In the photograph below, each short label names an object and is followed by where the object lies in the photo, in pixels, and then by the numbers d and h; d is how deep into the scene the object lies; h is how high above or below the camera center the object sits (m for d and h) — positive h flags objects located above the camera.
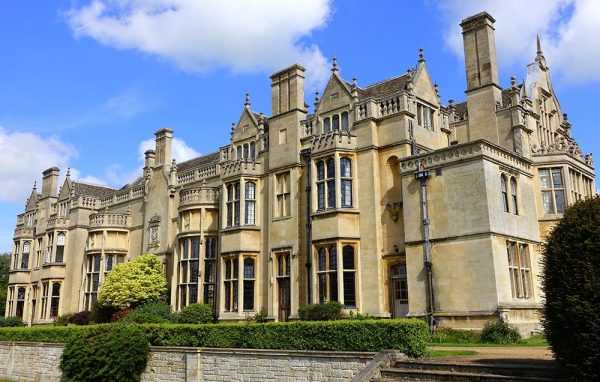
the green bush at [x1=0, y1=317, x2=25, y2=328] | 42.19 -0.26
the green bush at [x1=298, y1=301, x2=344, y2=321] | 24.33 +0.08
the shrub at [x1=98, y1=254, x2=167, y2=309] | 34.59 +1.90
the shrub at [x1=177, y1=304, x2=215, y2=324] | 29.33 +0.04
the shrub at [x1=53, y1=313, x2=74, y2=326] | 38.96 -0.16
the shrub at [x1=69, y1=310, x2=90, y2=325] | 37.97 -0.05
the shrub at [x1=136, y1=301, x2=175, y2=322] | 30.93 +0.33
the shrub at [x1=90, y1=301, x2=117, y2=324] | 36.22 +0.23
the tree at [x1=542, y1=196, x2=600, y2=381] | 10.34 +0.35
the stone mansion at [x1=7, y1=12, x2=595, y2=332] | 22.52 +5.14
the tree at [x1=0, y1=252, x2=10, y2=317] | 60.81 +5.19
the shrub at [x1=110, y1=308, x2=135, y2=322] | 33.38 +0.15
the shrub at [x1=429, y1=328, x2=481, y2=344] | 20.77 -0.90
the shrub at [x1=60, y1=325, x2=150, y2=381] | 20.27 -1.35
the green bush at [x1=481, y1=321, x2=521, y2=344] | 19.91 -0.80
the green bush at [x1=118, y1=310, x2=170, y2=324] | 27.53 -0.09
